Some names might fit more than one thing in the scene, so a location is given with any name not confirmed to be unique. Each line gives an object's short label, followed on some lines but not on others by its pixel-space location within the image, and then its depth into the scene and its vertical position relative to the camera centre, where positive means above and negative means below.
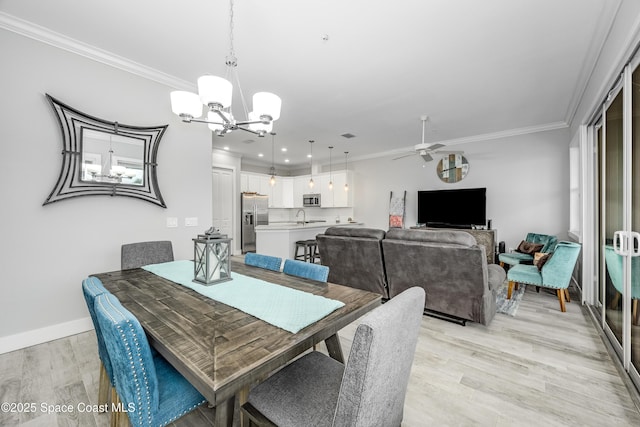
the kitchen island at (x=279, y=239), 5.21 -0.52
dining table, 0.83 -0.49
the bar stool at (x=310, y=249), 5.30 -0.79
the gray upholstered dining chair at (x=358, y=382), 0.74 -0.61
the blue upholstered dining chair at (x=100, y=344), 1.23 -0.68
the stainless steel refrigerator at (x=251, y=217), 7.13 -0.11
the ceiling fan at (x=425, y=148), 4.35 +1.08
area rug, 3.21 -1.18
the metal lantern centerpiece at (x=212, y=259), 1.67 -0.30
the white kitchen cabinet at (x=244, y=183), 7.36 +0.86
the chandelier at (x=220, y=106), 1.62 +0.75
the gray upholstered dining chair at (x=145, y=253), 2.36 -0.38
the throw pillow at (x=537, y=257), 3.70 -0.64
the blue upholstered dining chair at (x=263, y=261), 2.17 -0.41
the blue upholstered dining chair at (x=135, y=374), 0.93 -0.60
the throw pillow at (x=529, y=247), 4.46 -0.61
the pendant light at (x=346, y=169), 7.18 +1.30
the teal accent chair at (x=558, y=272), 3.01 -0.73
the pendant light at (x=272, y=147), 5.50 +1.62
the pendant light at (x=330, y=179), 7.12 +0.98
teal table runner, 1.19 -0.47
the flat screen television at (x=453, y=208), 5.49 +0.11
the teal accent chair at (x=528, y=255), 4.25 -0.62
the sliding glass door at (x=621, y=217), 1.90 -0.04
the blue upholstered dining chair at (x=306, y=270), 1.85 -0.42
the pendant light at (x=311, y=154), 6.08 +1.64
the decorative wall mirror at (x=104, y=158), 2.51 +0.58
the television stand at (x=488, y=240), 5.05 -0.53
